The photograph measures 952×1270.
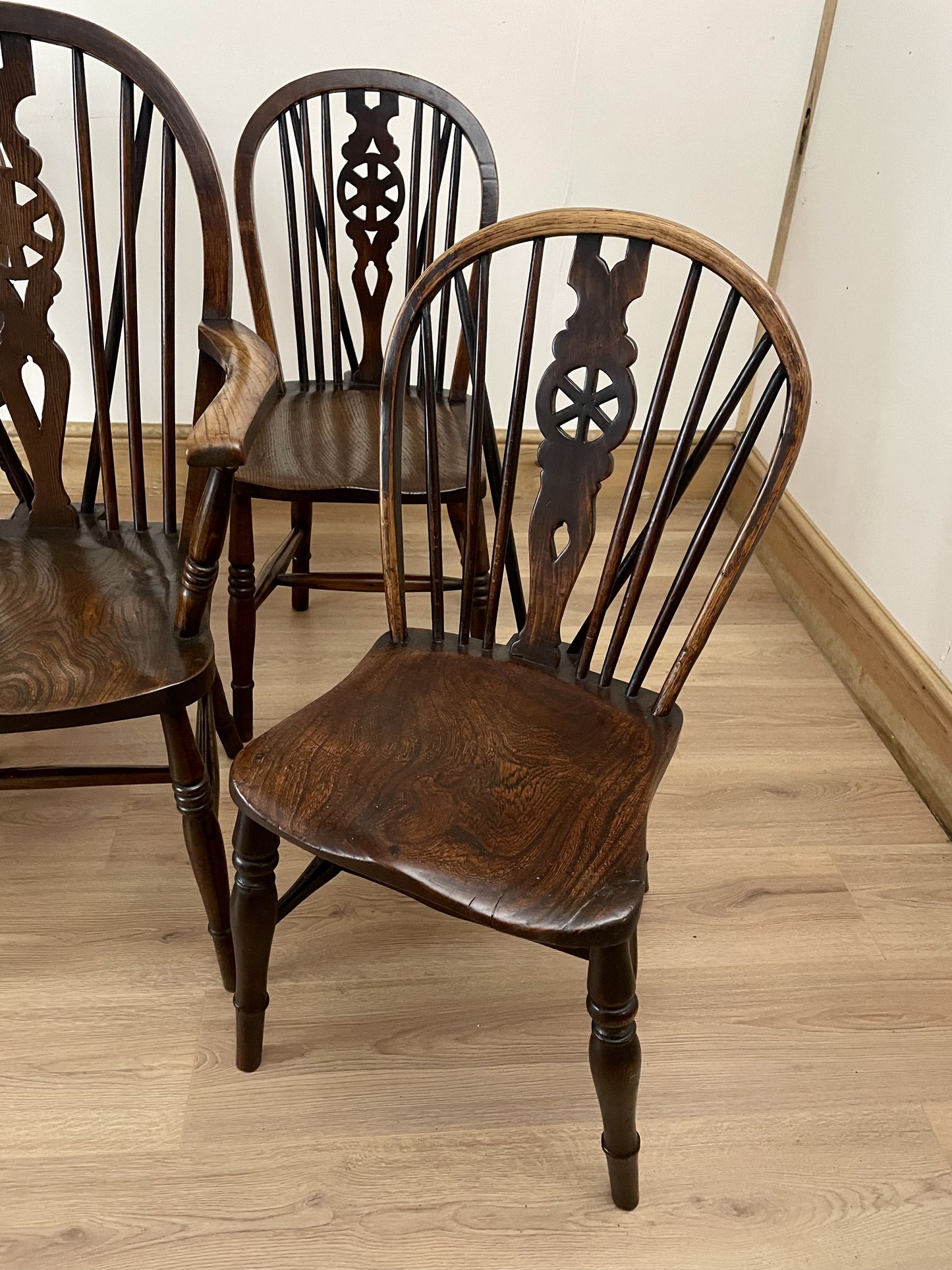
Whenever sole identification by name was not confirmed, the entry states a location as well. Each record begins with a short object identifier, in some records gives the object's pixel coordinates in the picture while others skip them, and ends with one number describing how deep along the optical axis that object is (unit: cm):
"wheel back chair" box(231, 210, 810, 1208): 87
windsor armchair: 101
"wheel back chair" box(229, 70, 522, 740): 144
